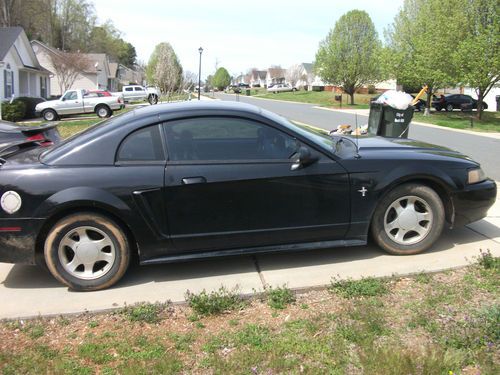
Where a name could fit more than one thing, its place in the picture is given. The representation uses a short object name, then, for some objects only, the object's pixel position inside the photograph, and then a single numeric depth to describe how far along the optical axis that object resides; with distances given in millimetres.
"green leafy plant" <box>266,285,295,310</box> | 3602
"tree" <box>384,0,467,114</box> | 24719
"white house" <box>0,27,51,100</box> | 29938
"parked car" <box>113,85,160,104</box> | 41344
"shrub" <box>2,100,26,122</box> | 24817
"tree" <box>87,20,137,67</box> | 80125
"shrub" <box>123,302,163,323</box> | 3467
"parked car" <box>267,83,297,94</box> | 88919
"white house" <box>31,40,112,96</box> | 47859
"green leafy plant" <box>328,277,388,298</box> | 3719
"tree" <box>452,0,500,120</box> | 22734
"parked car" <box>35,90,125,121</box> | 26766
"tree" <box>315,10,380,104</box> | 44031
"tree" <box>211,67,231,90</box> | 109106
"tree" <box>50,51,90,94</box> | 44406
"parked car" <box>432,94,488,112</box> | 34781
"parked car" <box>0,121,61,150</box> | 7188
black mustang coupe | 3906
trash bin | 7195
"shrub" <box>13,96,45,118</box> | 27500
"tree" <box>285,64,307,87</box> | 112338
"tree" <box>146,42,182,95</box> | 25234
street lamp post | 35112
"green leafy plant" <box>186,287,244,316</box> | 3527
